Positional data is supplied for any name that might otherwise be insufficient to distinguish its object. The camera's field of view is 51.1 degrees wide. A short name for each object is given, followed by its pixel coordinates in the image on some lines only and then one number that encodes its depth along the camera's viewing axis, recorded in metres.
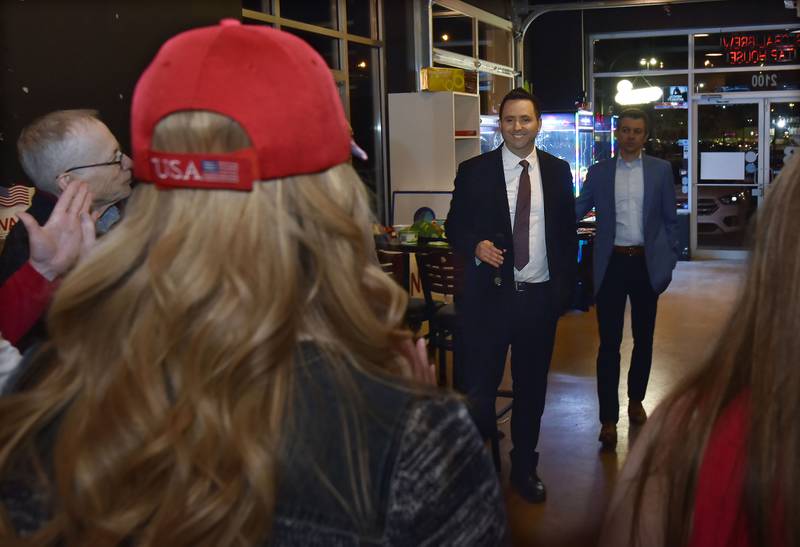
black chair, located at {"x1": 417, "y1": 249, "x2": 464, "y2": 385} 4.58
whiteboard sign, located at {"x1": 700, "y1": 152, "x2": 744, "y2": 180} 11.80
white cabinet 7.78
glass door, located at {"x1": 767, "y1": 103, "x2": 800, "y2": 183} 11.64
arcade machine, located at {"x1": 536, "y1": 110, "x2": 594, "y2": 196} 10.35
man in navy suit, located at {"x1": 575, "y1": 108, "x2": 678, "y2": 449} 4.39
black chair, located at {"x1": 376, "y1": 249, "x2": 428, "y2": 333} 4.48
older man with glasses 2.45
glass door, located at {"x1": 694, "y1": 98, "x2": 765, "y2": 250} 11.79
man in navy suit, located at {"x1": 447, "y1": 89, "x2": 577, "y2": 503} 3.70
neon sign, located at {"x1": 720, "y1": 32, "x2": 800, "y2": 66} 11.33
